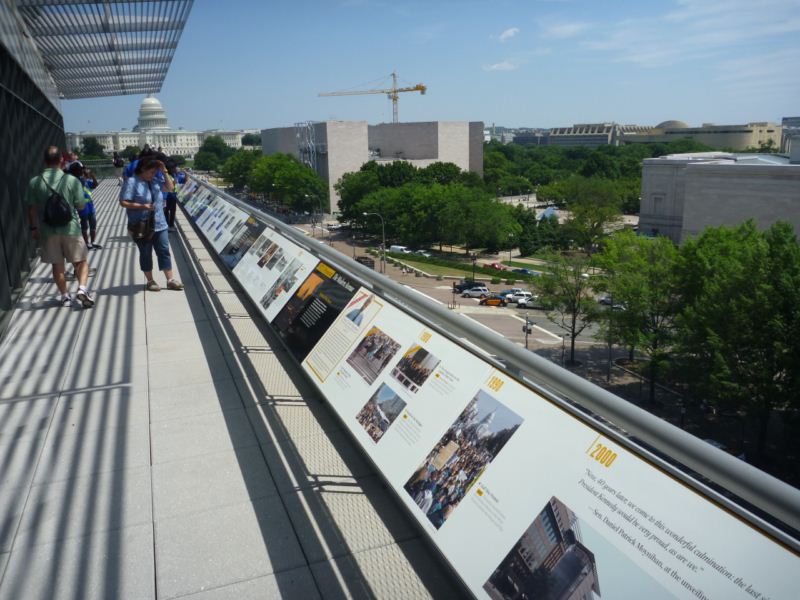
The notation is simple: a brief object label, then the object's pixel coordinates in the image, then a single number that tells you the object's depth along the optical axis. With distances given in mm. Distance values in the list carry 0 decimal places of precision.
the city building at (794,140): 50281
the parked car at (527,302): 45994
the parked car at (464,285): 48556
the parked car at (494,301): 45625
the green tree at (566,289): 35125
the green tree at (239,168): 118125
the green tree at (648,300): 28438
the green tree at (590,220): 68125
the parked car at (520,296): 46691
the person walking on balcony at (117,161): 17722
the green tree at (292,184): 83062
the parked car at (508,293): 47228
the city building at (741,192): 44250
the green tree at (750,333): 21438
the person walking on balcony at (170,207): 12224
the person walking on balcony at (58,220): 6496
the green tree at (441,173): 86125
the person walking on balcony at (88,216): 9159
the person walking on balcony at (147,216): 7219
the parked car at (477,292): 47419
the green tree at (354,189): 77938
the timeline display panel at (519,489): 1432
